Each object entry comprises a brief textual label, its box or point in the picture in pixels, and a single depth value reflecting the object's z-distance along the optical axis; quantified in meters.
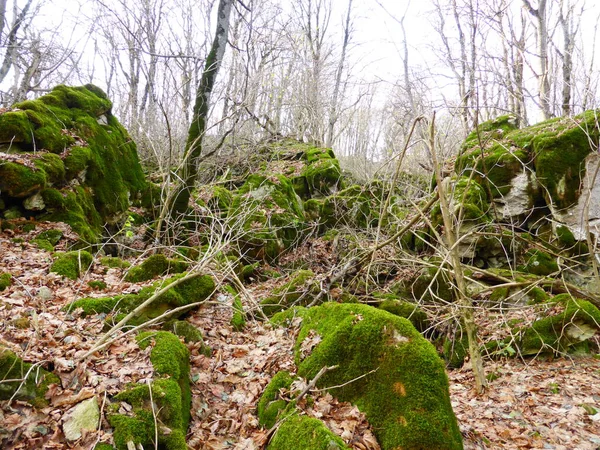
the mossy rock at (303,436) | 2.45
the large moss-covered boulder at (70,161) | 6.65
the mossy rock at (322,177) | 12.98
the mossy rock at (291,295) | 6.21
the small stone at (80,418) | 2.45
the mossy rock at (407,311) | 5.94
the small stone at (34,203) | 6.66
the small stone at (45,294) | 4.26
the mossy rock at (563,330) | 4.98
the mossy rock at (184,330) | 4.10
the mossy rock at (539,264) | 7.15
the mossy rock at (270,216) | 9.09
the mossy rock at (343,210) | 10.39
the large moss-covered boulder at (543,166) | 7.49
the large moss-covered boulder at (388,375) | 2.74
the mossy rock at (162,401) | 2.51
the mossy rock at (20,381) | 2.55
